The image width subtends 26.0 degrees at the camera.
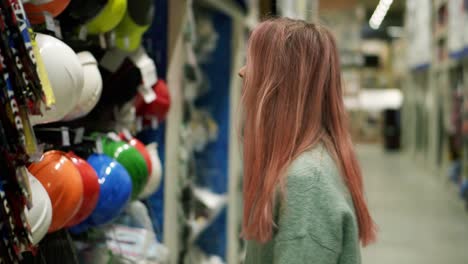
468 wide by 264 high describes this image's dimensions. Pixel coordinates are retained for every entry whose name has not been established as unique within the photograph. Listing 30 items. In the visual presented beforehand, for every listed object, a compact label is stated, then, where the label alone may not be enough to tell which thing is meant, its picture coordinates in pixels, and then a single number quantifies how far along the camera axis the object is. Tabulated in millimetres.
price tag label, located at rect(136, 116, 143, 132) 3605
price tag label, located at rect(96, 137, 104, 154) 3143
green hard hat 3216
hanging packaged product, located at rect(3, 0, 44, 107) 2335
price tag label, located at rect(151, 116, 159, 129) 3630
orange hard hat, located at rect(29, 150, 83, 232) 2689
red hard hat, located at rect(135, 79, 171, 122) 3538
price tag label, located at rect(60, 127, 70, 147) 2928
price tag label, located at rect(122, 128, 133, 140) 3406
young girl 2553
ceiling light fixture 8182
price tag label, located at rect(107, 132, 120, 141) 3273
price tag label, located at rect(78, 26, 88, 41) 3039
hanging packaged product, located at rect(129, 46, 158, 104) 3452
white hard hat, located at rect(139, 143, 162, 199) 3484
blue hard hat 3030
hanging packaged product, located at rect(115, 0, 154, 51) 3295
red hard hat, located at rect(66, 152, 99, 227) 2875
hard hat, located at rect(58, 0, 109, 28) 2931
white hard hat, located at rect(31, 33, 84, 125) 2592
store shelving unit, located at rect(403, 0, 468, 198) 11583
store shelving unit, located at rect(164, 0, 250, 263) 3772
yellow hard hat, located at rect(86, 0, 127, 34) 3045
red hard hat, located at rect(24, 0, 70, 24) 2639
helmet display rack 2341
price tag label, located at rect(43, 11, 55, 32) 2681
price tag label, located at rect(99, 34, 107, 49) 3231
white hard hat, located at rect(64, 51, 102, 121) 2939
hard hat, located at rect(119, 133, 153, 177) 3379
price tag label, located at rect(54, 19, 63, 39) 2866
